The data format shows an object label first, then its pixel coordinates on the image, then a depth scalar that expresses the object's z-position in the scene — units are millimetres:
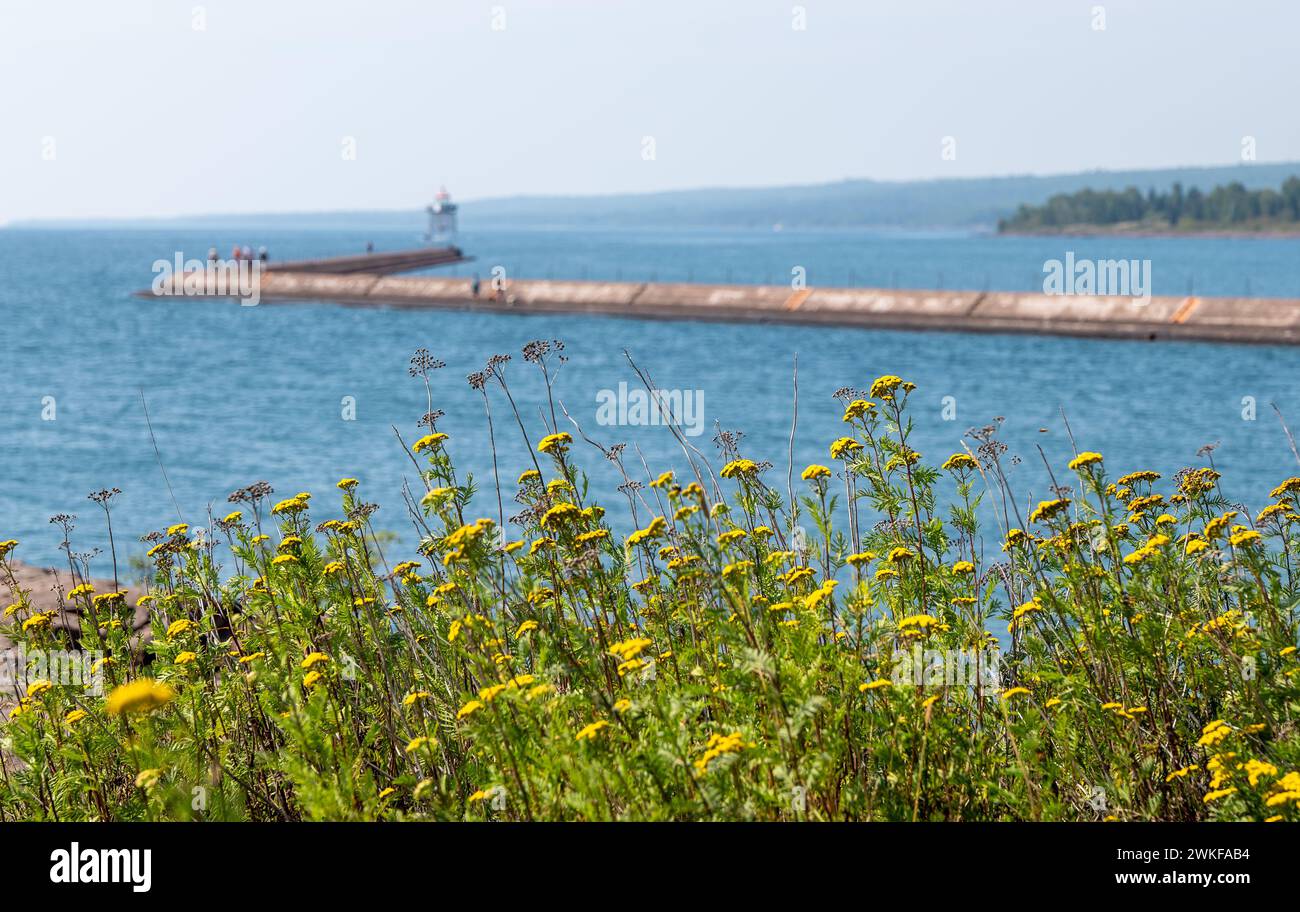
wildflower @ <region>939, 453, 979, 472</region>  5156
